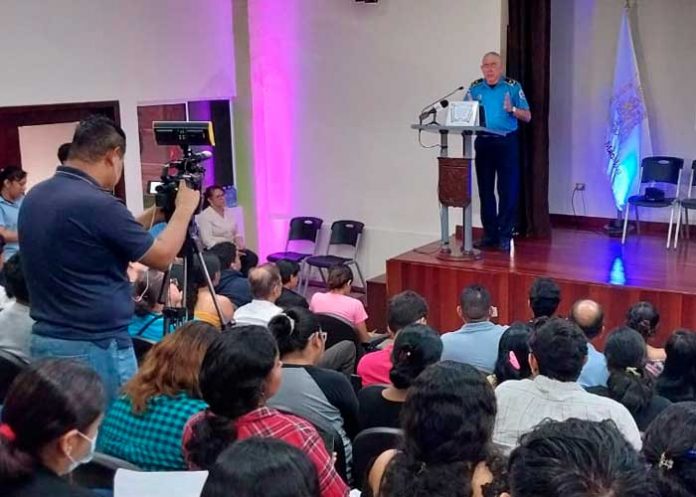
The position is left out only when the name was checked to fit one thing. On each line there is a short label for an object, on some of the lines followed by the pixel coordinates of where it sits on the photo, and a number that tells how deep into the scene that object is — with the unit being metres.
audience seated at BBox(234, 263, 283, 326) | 4.06
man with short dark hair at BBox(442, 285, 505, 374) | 3.77
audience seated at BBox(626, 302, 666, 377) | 4.02
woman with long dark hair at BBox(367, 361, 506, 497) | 1.80
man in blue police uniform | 6.39
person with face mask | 1.72
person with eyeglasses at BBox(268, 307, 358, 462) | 2.86
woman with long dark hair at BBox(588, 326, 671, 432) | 3.03
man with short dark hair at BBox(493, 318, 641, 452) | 2.56
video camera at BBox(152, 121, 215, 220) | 3.10
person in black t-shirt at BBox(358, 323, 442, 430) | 2.92
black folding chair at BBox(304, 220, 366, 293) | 7.83
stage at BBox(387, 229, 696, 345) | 5.64
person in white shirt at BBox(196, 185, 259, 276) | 7.26
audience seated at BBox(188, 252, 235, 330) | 3.95
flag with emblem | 7.17
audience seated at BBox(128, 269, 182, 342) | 3.70
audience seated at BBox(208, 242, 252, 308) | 4.70
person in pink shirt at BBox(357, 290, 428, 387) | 3.53
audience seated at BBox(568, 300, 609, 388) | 3.87
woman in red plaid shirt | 2.03
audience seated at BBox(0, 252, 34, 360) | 3.35
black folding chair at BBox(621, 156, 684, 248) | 6.96
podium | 6.06
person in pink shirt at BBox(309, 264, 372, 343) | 4.79
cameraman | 2.51
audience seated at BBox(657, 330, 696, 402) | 3.26
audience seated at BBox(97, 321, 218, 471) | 2.31
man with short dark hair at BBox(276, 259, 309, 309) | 4.66
